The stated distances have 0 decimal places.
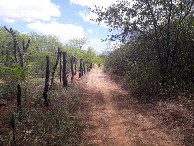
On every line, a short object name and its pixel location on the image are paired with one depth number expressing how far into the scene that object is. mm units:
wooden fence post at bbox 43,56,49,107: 7889
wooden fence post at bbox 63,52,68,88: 12203
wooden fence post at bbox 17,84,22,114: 6225
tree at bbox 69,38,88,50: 46434
